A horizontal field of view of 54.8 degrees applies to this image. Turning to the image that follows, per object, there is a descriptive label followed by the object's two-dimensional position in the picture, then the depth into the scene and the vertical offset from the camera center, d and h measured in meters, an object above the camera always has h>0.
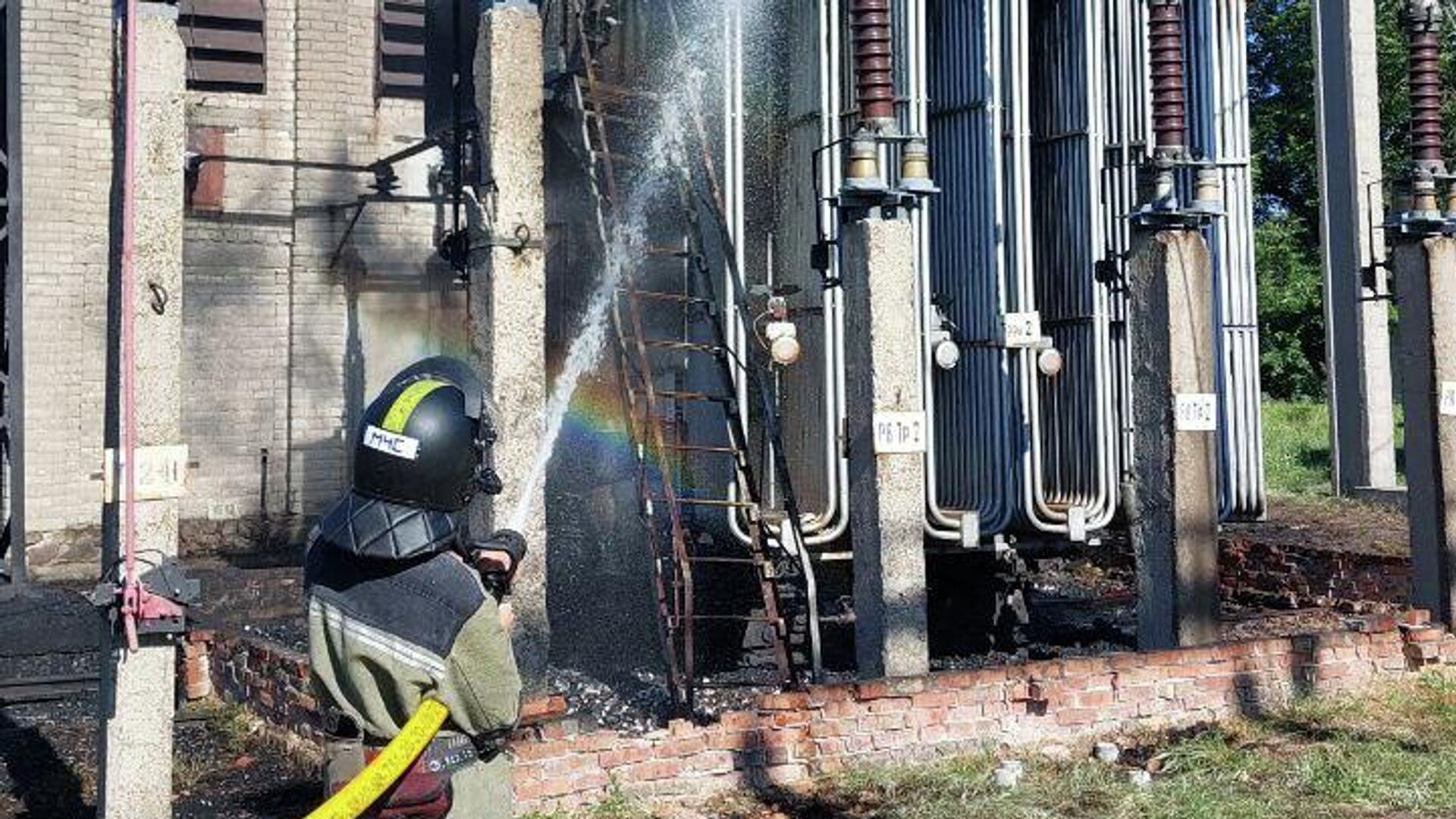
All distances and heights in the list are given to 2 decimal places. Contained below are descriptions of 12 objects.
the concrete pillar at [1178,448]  7.99 +0.15
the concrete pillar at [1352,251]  15.58 +2.50
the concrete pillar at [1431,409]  8.86 +0.38
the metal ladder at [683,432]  7.87 +0.32
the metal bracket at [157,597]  5.54 -0.41
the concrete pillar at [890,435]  6.88 +0.22
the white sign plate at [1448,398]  8.91 +0.45
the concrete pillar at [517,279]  7.08 +1.05
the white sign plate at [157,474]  5.85 +0.08
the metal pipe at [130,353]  5.53 +0.56
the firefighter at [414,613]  3.08 -0.27
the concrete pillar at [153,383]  5.76 +0.46
